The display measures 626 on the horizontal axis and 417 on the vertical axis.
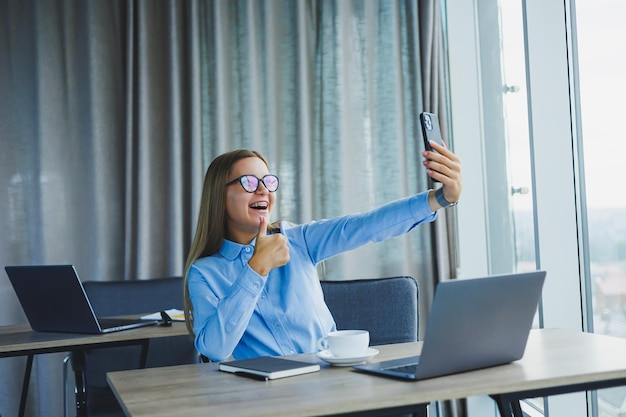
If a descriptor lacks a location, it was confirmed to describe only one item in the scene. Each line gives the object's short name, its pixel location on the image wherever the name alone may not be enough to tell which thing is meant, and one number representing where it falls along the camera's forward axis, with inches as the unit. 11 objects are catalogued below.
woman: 67.3
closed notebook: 56.8
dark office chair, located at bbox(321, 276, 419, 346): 96.0
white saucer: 60.2
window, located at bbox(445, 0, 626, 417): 97.4
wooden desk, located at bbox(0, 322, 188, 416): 87.9
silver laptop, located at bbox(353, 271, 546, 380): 51.1
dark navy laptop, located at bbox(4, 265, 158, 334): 92.5
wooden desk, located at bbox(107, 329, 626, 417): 47.0
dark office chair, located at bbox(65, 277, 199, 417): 125.1
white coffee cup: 60.9
